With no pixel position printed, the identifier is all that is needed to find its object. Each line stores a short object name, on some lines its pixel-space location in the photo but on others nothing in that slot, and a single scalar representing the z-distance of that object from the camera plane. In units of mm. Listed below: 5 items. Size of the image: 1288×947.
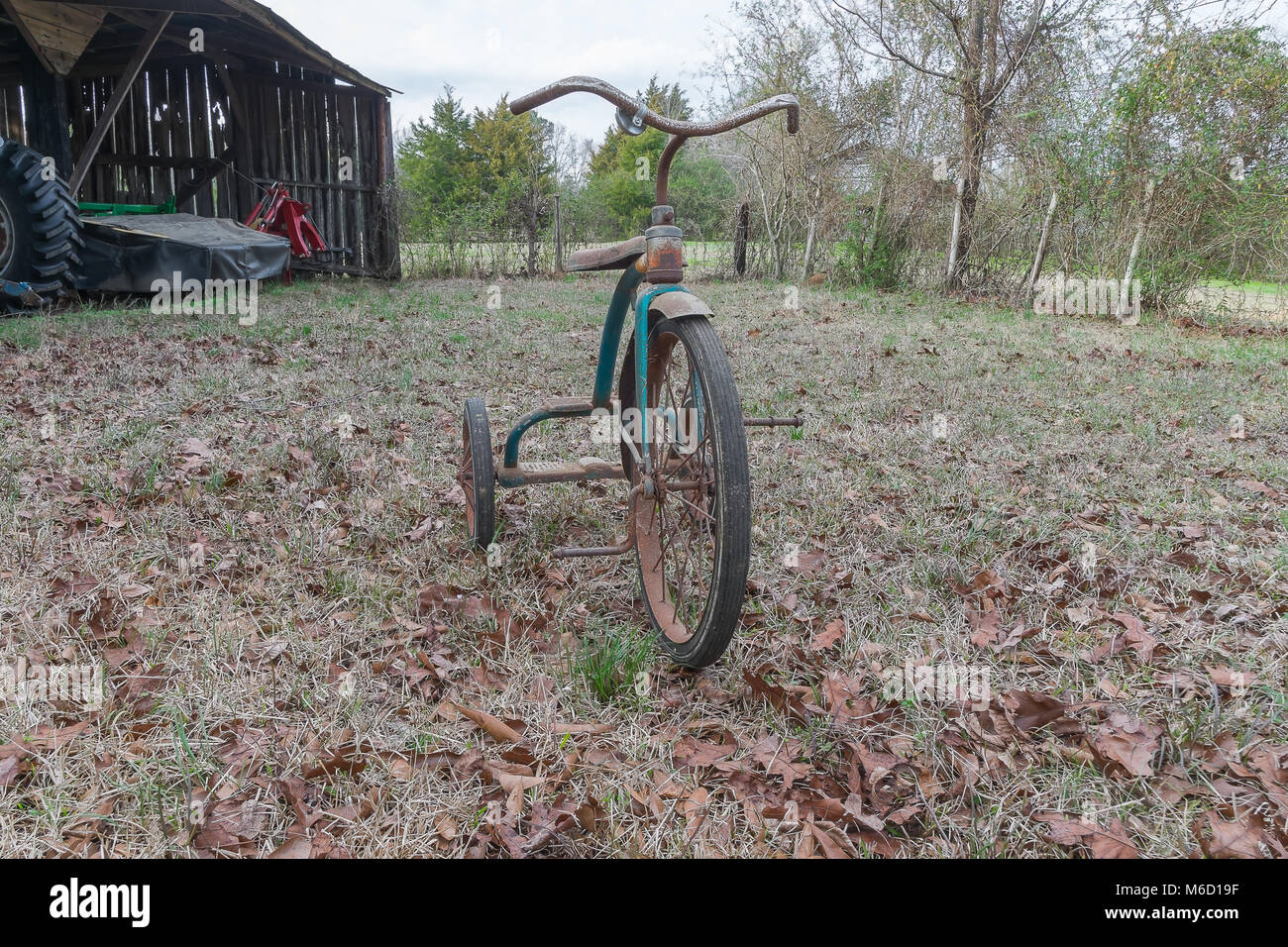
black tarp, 7680
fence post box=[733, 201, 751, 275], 16094
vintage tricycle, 1943
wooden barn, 8336
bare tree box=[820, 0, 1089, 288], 11328
